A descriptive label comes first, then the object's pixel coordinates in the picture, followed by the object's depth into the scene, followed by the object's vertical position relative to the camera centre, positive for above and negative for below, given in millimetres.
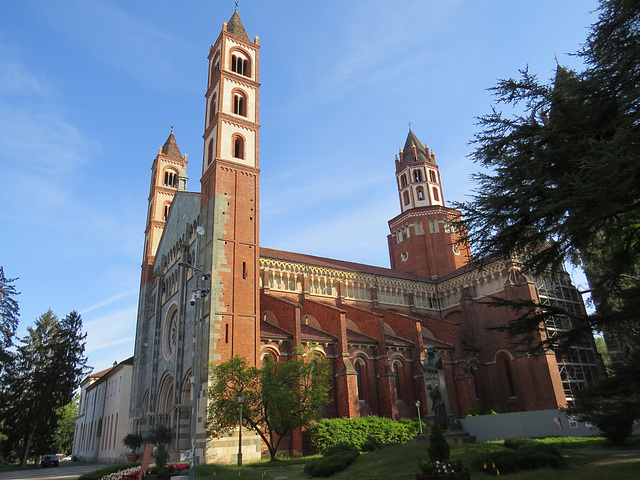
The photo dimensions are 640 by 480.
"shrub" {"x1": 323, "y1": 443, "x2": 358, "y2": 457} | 20089 -948
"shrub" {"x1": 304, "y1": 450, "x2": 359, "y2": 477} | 15602 -1223
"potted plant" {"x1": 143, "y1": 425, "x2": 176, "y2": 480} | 15508 -1042
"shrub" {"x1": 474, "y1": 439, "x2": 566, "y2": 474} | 12387 -1175
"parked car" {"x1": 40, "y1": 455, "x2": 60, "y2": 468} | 42503 -1503
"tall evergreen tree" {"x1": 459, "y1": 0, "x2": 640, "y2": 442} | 8586 +4627
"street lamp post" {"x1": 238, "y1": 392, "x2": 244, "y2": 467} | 20609 +1294
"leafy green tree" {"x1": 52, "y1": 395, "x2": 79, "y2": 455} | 78500 +2158
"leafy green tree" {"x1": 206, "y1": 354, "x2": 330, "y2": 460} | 22781 +1546
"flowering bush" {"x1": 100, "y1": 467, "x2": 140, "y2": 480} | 15950 -1186
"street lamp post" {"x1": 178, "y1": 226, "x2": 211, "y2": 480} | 15558 +2510
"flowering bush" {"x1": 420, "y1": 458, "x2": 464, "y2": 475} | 10469 -1032
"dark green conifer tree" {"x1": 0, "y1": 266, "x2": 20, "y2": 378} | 30656 +8243
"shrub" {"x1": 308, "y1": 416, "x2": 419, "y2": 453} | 24922 -390
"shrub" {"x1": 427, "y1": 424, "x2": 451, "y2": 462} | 11055 -640
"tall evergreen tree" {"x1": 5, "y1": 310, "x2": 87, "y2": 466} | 40844 +5306
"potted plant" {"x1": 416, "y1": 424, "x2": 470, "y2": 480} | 10284 -983
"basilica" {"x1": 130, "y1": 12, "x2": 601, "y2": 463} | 27719 +7631
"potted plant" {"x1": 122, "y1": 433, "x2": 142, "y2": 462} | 31172 -121
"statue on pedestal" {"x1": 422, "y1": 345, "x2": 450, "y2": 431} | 18812 +1223
